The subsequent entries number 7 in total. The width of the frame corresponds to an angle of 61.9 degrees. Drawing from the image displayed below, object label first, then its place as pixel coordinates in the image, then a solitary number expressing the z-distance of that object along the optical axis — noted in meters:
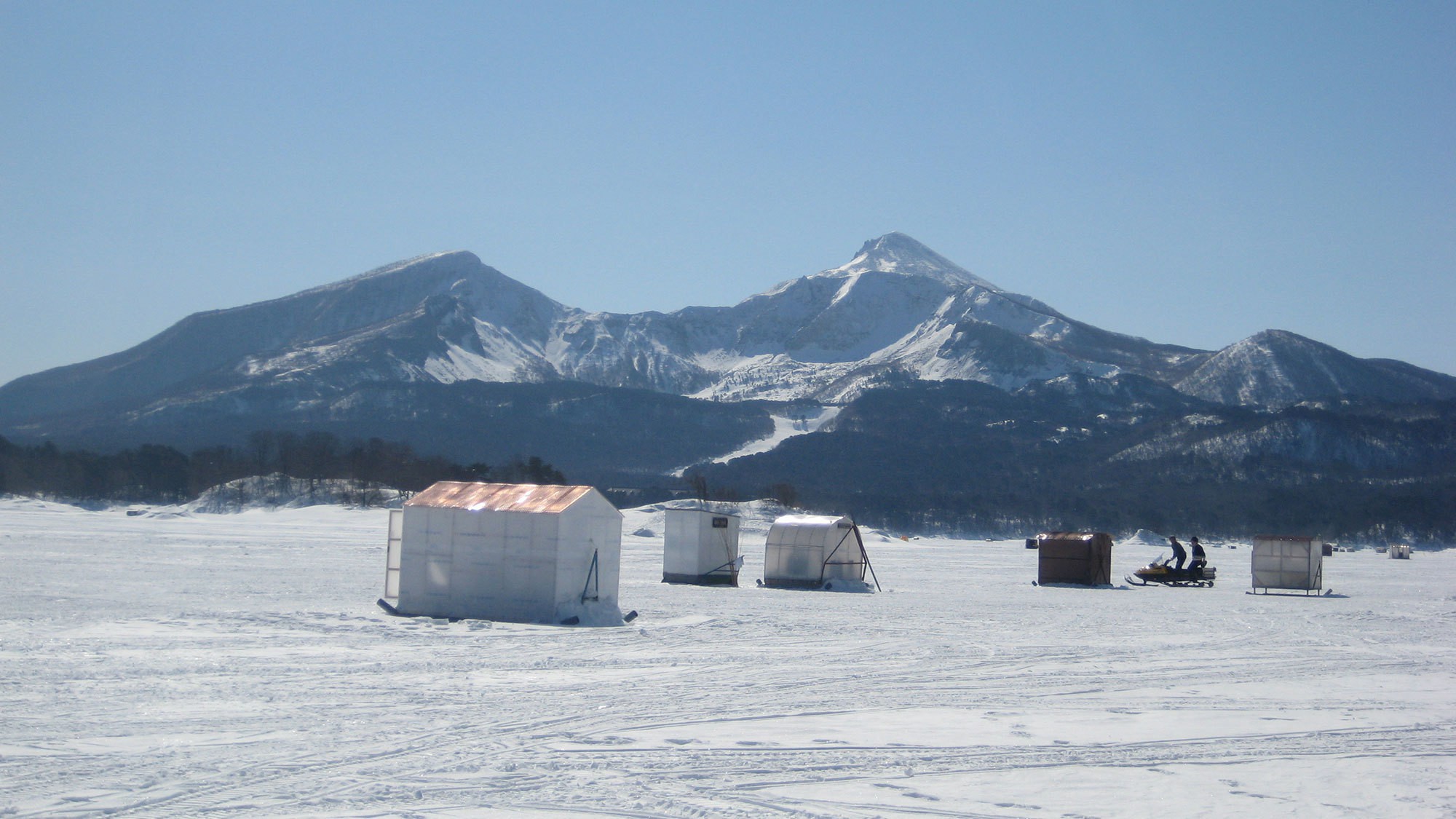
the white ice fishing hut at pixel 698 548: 36.88
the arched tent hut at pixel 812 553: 37.62
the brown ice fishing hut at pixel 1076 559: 41.53
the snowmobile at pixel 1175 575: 42.00
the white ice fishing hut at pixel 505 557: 23.69
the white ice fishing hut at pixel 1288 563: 39.34
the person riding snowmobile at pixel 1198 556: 42.38
